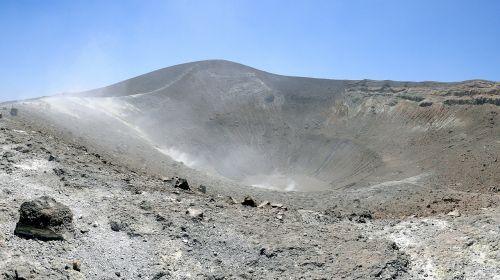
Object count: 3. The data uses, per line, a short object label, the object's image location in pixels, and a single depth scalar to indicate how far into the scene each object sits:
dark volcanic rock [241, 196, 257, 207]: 15.39
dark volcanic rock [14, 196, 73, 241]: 9.97
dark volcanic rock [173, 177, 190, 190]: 16.28
